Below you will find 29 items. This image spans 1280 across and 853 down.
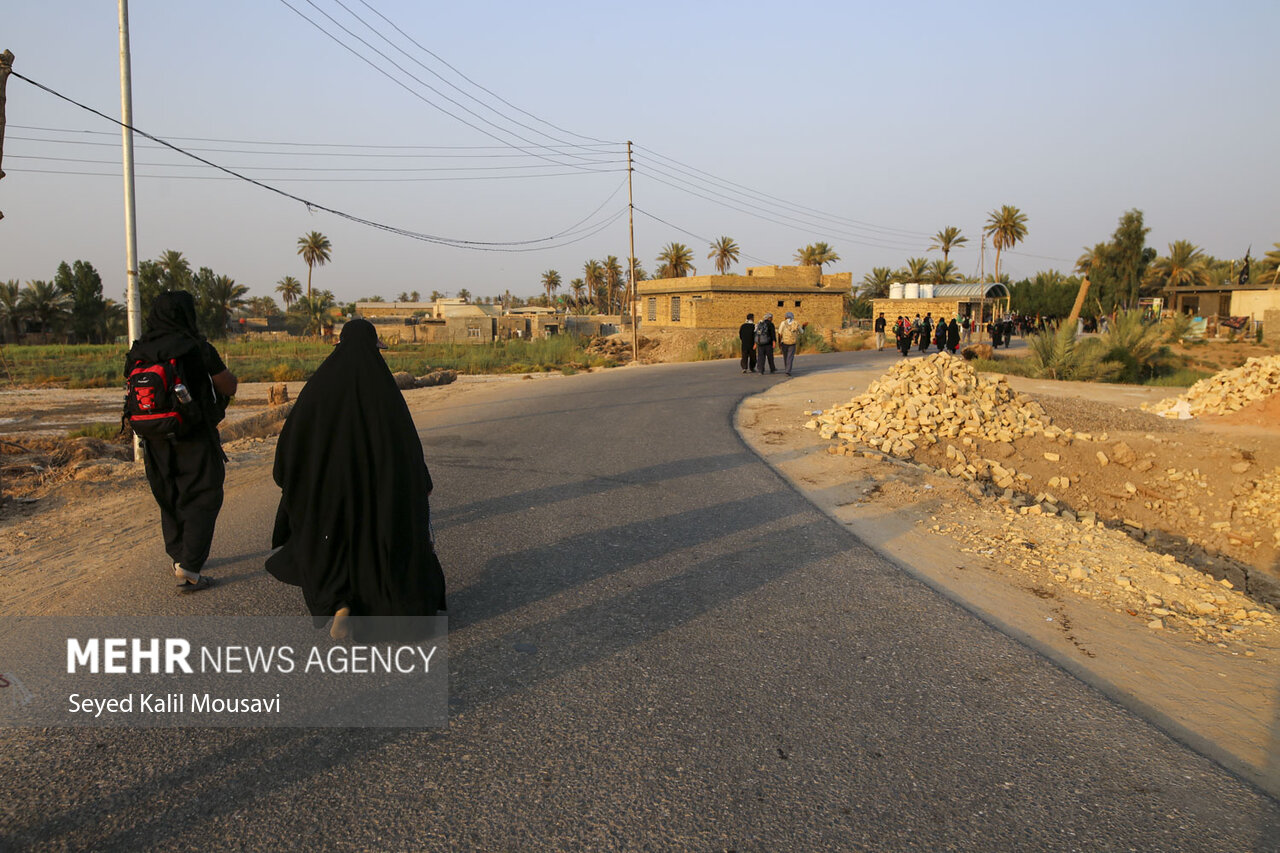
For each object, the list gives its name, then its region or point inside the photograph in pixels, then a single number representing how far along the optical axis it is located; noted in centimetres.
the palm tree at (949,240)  7981
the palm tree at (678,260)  7988
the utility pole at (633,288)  3688
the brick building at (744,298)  4644
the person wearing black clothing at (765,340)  2203
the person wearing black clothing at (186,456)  499
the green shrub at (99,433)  1459
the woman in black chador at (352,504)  418
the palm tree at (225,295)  7050
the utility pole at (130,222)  1018
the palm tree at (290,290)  10300
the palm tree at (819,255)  8144
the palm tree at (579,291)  11300
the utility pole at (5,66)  748
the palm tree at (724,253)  8556
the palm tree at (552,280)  12275
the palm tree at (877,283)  8662
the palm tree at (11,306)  6050
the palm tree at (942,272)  7969
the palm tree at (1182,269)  6725
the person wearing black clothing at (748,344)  2255
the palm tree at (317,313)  7744
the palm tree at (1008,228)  7862
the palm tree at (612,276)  10556
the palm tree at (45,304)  6188
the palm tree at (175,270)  6376
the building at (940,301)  4859
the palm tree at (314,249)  9356
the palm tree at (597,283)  10925
